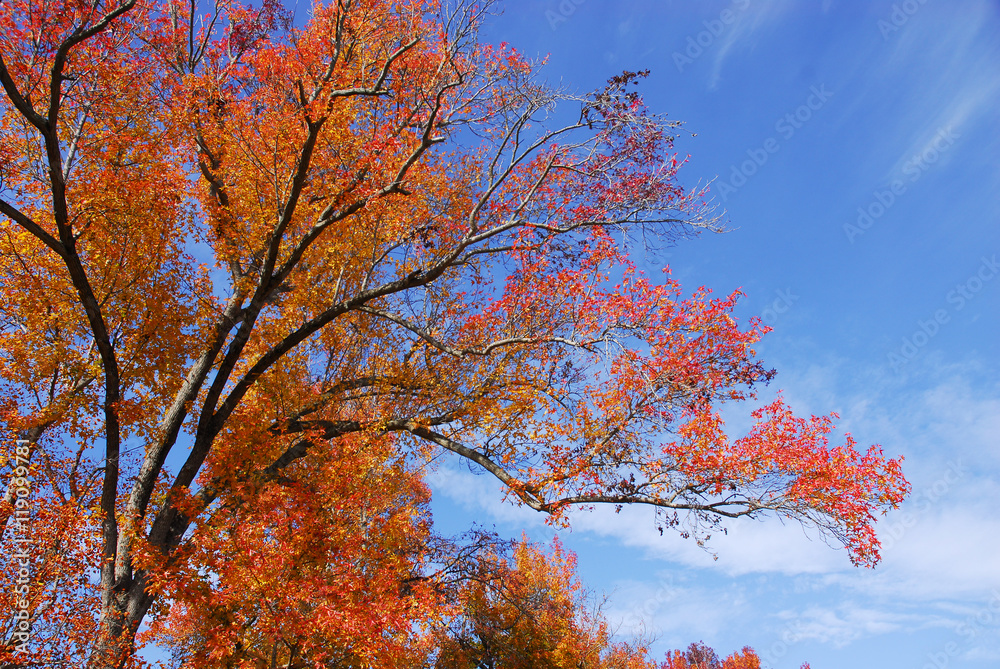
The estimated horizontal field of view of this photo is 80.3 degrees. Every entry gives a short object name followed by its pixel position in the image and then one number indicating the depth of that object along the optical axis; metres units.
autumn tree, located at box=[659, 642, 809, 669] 37.66
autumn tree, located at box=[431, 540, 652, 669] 15.62
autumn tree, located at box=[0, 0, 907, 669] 9.21
